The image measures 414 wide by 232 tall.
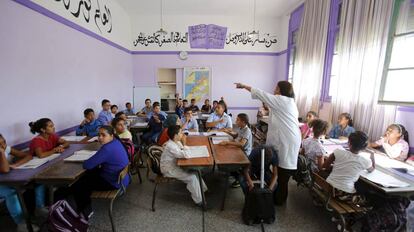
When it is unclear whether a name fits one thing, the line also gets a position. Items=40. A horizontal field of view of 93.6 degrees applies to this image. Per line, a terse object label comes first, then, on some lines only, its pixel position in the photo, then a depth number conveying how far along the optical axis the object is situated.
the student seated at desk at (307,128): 3.64
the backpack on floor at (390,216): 1.81
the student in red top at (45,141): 2.34
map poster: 7.26
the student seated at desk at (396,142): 2.50
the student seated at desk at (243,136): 2.71
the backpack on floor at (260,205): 2.16
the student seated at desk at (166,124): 2.88
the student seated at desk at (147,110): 5.72
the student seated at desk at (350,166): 1.91
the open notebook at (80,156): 2.15
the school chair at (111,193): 2.08
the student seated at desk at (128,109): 5.84
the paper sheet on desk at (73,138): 2.98
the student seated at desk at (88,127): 3.62
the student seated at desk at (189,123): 3.90
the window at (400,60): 2.71
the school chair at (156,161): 2.51
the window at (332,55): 4.07
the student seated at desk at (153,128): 4.26
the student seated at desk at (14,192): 1.86
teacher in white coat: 2.27
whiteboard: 7.21
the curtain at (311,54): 4.46
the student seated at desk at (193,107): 6.62
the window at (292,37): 5.75
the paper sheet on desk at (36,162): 2.01
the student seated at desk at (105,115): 3.94
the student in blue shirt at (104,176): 2.14
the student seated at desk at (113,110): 4.72
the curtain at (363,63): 2.97
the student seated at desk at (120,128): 3.08
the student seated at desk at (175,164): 2.37
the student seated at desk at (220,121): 3.86
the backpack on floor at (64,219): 1.80
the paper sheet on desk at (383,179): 1.71
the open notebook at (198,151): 2.37
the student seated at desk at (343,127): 3.32
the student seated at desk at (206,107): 6.66
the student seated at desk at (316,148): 2.40
